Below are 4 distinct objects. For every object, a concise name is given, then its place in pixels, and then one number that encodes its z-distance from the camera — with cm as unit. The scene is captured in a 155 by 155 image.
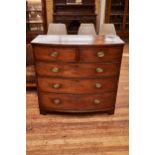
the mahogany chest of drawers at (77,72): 201
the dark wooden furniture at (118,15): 605
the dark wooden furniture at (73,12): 547
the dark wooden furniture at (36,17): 510
